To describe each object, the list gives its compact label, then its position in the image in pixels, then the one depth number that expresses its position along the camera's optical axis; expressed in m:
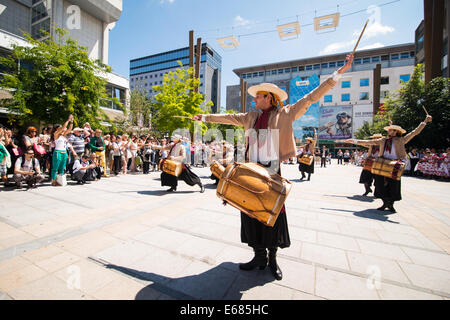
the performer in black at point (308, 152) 10.53
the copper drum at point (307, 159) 10.52
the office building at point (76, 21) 19.38
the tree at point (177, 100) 16.14
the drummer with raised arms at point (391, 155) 5.35
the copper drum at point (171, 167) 6.54
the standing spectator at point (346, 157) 29.45
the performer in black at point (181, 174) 6.82
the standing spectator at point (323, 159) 22.86
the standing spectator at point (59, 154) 6.99
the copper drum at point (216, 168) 6.82
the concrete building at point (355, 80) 46.03
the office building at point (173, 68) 84.94
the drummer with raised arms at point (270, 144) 2.34
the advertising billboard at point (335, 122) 46.94
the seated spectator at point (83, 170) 7.50
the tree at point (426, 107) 14.97
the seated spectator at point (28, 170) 6.33
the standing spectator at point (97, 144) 8.80
